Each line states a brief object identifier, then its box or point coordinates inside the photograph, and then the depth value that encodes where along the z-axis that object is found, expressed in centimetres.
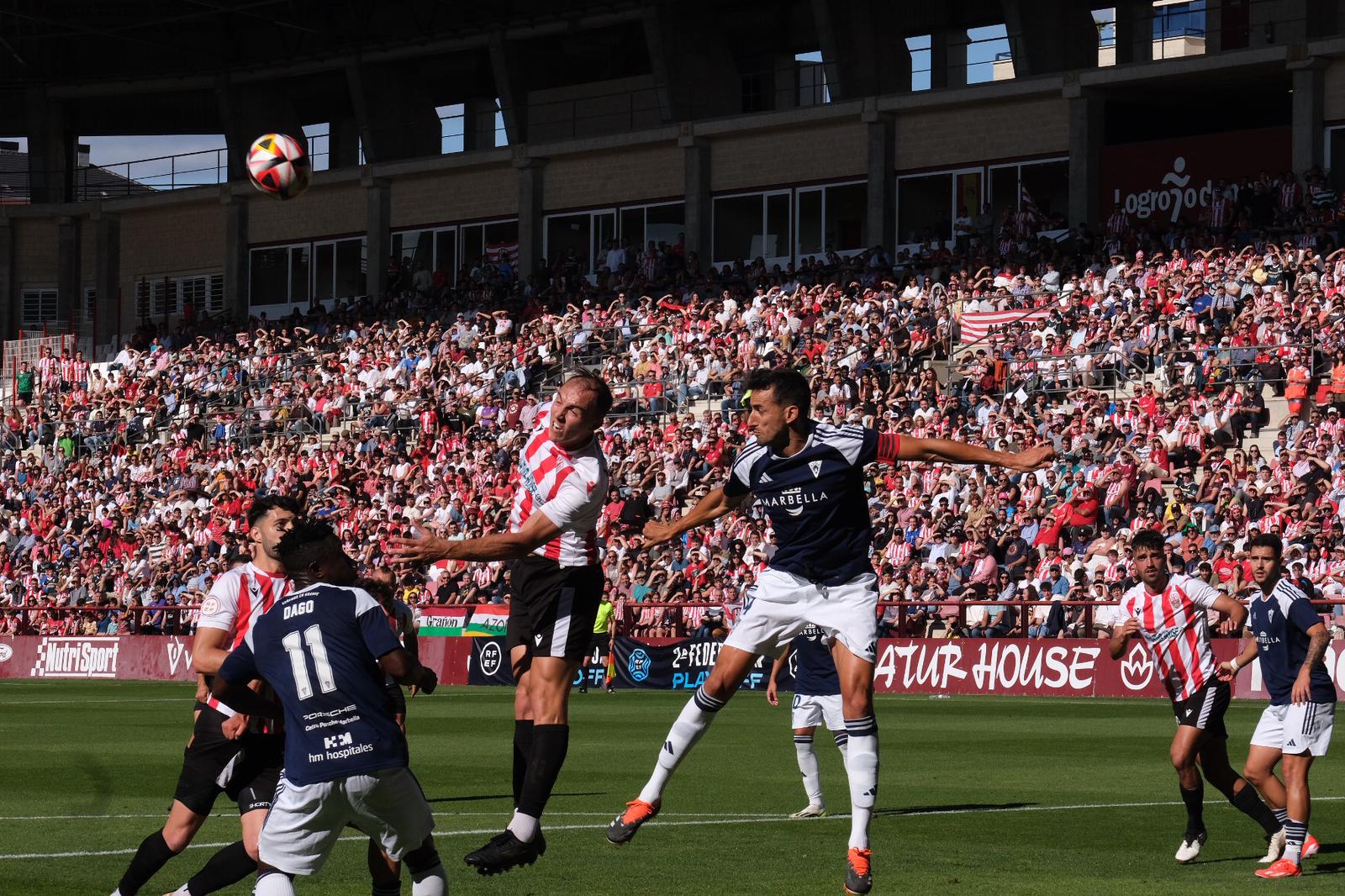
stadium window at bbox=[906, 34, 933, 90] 5006
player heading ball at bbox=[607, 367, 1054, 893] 1048
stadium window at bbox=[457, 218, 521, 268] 5575
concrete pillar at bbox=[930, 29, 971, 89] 4988
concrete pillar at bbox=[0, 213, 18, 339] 6378
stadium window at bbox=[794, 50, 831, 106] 5141
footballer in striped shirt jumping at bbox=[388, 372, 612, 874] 980
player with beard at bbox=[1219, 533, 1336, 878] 1176
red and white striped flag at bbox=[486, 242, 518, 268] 5539
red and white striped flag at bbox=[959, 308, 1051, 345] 3806
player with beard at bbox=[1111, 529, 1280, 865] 1238
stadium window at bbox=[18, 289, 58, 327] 6450
